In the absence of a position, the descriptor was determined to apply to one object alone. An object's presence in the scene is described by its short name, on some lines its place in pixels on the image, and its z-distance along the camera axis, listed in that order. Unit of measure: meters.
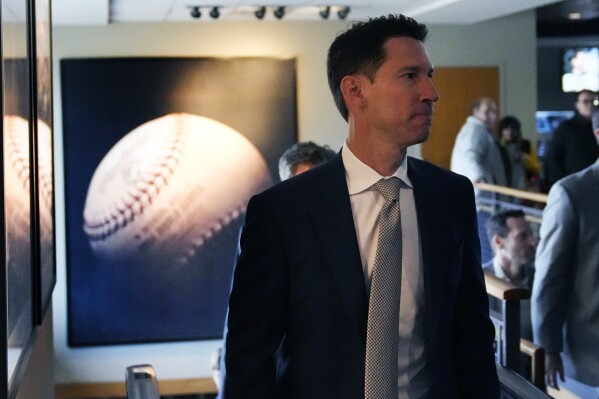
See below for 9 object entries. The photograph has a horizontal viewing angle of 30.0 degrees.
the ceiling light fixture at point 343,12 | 8.69
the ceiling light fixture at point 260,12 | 8.80
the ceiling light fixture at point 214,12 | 8.67
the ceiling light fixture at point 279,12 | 8.78
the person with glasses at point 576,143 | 10.02
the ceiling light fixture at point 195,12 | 8.60
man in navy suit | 2.14
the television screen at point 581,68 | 17.41
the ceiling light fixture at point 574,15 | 14.20
